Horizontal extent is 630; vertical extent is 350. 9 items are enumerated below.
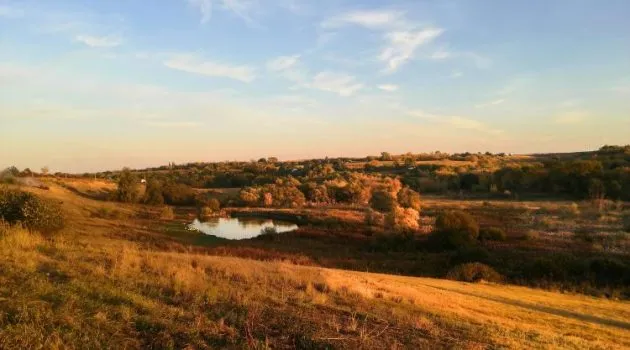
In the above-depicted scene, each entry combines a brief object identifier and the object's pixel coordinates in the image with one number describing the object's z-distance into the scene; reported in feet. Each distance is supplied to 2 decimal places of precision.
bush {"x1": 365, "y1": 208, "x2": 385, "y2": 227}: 142.31
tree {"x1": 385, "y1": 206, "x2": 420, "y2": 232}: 118.32
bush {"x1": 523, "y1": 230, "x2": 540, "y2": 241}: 110.63
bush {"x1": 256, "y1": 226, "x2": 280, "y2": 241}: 121.80
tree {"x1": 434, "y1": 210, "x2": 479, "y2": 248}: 105.29
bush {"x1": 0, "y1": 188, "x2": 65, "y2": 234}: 68.64
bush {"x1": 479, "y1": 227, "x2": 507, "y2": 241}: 110.52
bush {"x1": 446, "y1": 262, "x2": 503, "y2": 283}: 73.26
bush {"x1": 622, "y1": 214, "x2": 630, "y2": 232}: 120.84
